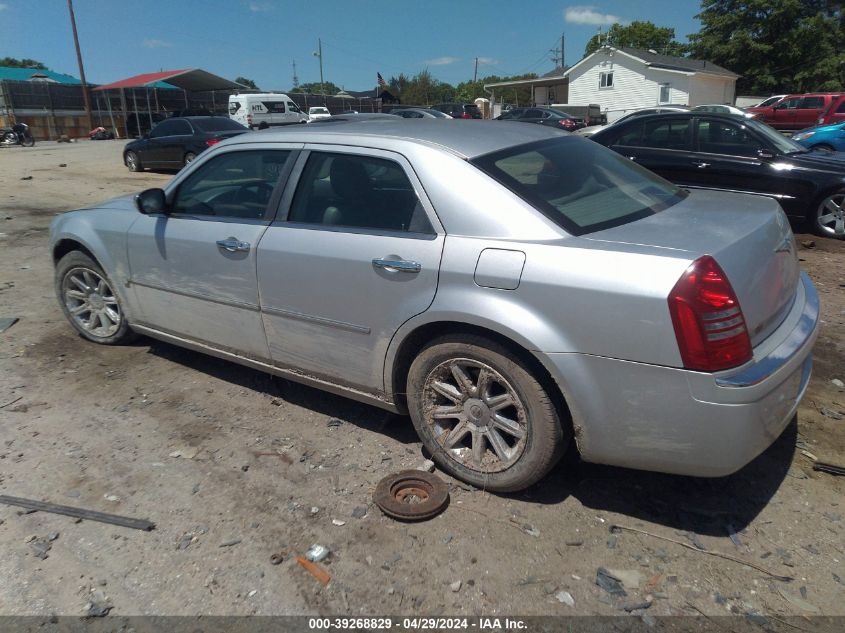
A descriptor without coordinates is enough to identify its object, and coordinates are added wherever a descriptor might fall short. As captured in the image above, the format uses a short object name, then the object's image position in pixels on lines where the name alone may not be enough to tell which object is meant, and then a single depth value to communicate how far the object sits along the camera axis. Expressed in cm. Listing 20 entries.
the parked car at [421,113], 2484
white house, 4241
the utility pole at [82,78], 4081
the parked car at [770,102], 2691
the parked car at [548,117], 2659
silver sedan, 247
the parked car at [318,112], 3902
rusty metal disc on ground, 292
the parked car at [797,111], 2414
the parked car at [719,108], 2255
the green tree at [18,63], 9575
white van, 2903
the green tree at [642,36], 7144
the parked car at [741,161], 785
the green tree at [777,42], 4500
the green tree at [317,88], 10192
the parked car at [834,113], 2193
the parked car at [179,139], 1523
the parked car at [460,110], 3256
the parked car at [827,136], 1611
